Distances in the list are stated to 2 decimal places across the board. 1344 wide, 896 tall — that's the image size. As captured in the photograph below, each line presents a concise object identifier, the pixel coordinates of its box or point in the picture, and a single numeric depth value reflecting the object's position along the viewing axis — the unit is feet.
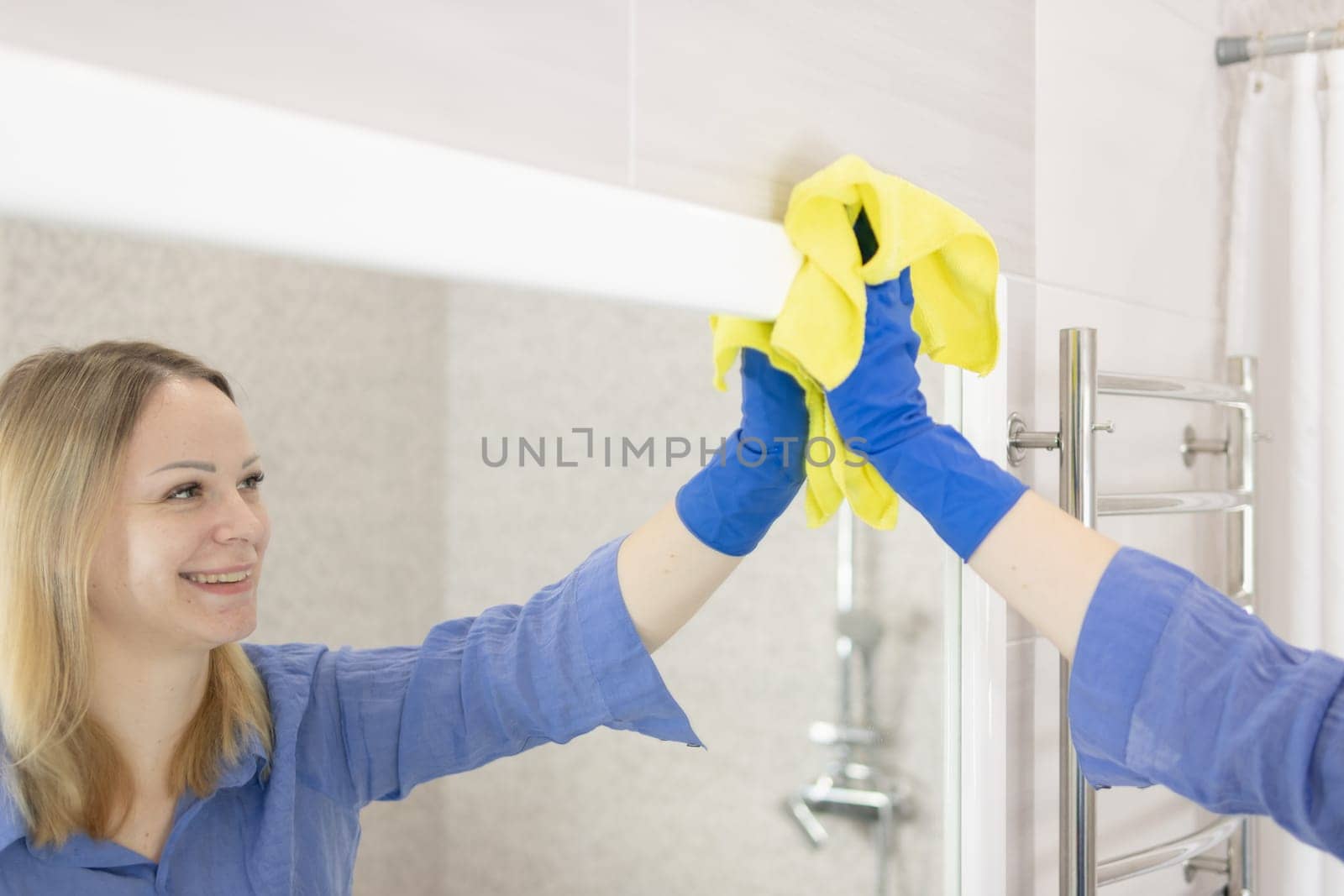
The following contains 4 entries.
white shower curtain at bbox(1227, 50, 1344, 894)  5.22
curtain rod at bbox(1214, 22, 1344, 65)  5.20
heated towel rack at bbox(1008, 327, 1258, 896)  4.00
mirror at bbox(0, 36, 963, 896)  2.05
